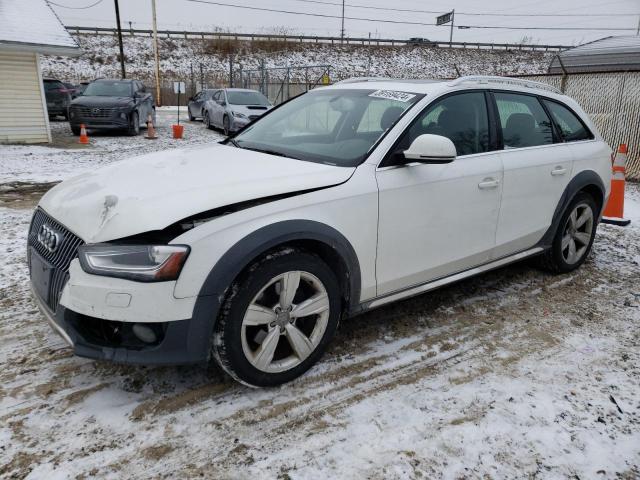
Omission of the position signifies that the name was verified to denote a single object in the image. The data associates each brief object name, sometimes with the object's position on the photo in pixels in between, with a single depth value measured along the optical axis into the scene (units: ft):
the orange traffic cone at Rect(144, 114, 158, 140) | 47.98
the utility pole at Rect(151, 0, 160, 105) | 106.29
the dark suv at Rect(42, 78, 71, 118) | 63.41
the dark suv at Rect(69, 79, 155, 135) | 47.50
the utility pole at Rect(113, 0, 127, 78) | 101.65
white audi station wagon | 7.74
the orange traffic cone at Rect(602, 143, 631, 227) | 20.09
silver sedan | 50.19
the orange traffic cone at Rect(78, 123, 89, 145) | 43.55
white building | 43.16
